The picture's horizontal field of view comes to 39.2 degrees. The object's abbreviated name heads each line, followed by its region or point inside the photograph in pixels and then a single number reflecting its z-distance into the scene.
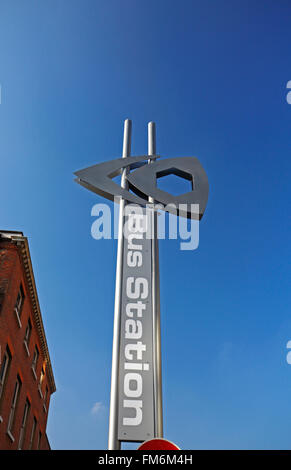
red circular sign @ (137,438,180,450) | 4.78
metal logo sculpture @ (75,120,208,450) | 8.05
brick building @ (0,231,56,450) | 18.91
